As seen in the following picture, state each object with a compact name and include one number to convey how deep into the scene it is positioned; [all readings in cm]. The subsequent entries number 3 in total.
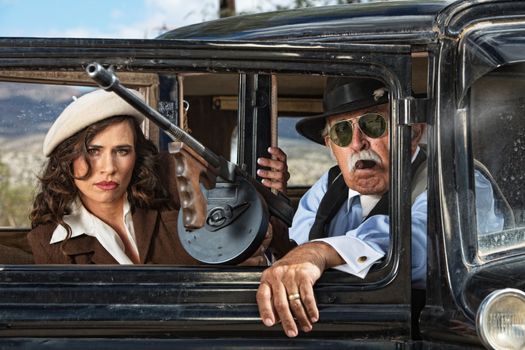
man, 269
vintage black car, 270
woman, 323
